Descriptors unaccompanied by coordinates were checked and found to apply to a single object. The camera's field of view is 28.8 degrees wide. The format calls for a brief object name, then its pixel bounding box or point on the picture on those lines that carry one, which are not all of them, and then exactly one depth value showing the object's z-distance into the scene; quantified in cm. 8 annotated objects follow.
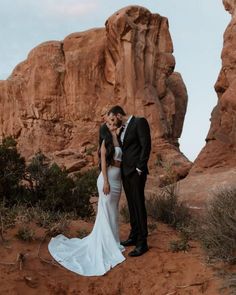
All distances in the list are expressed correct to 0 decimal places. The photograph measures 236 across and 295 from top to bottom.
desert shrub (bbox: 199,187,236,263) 501
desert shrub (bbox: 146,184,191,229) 756
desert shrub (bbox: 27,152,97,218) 880
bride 583
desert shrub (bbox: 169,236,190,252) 585
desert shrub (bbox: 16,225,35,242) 600
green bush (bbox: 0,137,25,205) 884
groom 583
